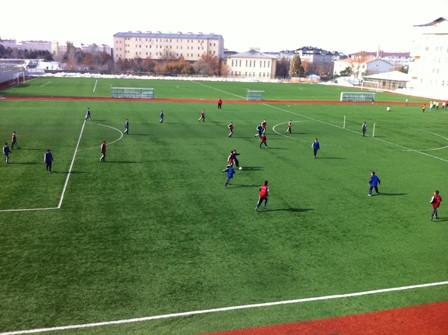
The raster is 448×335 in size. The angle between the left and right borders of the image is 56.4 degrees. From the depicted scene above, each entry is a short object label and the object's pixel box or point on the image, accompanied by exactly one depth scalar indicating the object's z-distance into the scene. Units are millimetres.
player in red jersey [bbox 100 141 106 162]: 26498
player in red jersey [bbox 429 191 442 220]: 18141
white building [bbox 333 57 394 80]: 162238
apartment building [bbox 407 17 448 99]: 92812
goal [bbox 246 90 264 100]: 70438
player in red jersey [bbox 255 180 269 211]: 18500
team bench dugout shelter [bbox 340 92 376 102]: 75475
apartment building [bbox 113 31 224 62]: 193000
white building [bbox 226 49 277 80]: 165000
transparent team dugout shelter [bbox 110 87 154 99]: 66250
